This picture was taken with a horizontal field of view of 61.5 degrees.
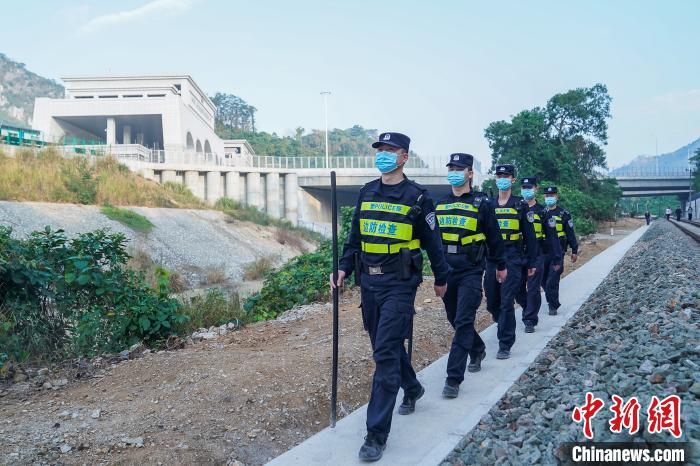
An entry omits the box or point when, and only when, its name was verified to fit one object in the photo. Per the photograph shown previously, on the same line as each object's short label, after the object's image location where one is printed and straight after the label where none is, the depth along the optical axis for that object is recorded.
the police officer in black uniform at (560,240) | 9.45
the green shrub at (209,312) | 9.33
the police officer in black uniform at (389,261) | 4.16
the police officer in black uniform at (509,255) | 6.77
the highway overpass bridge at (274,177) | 40.69
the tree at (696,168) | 79.54
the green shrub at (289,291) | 11.09
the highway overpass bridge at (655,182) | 79.25
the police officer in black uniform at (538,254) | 8.10
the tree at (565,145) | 42.41
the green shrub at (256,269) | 24.14
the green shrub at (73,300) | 7.39
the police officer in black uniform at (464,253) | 5.47
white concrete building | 46.09
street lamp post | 65.38
